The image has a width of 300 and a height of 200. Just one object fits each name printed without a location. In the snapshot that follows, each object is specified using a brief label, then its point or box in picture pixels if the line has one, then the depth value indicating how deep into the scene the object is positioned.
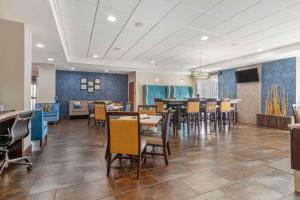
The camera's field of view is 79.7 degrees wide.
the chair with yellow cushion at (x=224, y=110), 6.04
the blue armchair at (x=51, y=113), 6.54
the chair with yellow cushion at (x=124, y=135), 2.38
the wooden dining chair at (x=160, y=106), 5.55
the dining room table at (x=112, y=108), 5.90
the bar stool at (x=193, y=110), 5.54
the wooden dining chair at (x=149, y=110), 4.12
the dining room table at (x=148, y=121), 2.68
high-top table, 5.63
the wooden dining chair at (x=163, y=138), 2.88
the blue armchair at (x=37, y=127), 3.83
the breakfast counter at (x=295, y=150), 2.05
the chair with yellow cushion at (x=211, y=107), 5.84
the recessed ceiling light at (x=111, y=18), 3.54
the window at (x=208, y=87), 9.61
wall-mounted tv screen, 7.30
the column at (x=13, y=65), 3.29
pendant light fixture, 6.97
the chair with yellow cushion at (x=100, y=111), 5.78
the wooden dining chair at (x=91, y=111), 6.82
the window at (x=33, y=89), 8.62
